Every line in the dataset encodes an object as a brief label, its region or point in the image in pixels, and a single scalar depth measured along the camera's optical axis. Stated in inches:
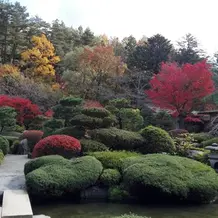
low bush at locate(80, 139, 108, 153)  366.9
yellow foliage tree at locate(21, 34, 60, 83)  879.7
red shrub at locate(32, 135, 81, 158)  341.2
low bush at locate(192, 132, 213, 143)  564.6
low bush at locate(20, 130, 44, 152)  510.8
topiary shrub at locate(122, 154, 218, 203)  262.5
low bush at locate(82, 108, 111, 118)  413.8
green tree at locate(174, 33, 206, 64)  902.2
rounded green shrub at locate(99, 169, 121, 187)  292.9
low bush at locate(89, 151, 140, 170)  311.9
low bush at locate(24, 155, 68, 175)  292.2
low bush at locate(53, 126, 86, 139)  406.5
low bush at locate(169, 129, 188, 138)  566.1
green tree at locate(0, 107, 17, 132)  526.8
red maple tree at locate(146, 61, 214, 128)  598.0
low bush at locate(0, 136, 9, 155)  455.1
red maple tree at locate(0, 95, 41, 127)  595.2
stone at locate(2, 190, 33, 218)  200.3
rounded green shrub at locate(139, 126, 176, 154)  388.3
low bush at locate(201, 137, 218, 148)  487.7
